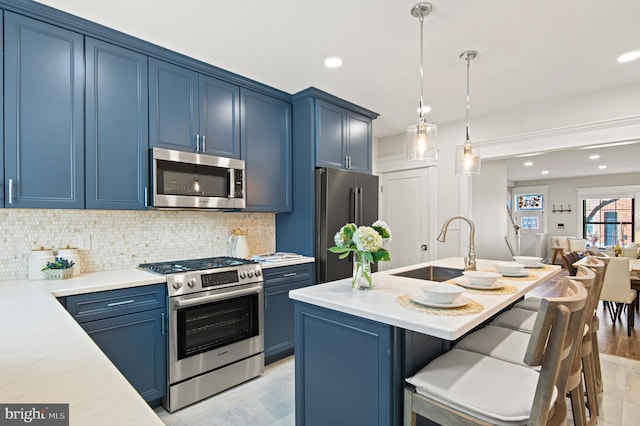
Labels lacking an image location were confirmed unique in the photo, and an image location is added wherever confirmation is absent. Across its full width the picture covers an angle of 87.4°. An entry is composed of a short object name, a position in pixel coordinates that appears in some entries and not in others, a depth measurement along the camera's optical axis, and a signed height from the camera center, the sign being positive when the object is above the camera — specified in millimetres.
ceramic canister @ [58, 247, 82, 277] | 2291 -313
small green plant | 2154 -350
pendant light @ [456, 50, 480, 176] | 2676 +407
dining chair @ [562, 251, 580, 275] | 4821 -756
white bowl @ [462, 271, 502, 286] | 1798 -370
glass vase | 1771 -347
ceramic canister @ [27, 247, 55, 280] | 2146 -346
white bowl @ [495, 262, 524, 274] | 2201 -390
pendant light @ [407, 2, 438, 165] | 2182 +456
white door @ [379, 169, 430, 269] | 4527 -46
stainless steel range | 2266 -858
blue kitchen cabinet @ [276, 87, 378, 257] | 3301 +622
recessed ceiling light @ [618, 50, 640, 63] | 2525 +1179
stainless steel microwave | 2492 +237
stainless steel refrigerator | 3250 -11
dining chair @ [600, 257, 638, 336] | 3598 -844
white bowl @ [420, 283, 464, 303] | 1413 -359
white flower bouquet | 1682 -186
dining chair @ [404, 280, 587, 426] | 1056 -663
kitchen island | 1351 -609
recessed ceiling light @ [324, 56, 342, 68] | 2629 +1185
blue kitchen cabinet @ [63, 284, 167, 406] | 1975 -744
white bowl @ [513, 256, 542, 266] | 2555 -397
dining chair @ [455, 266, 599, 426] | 1532 -665
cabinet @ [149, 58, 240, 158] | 2529 +804
